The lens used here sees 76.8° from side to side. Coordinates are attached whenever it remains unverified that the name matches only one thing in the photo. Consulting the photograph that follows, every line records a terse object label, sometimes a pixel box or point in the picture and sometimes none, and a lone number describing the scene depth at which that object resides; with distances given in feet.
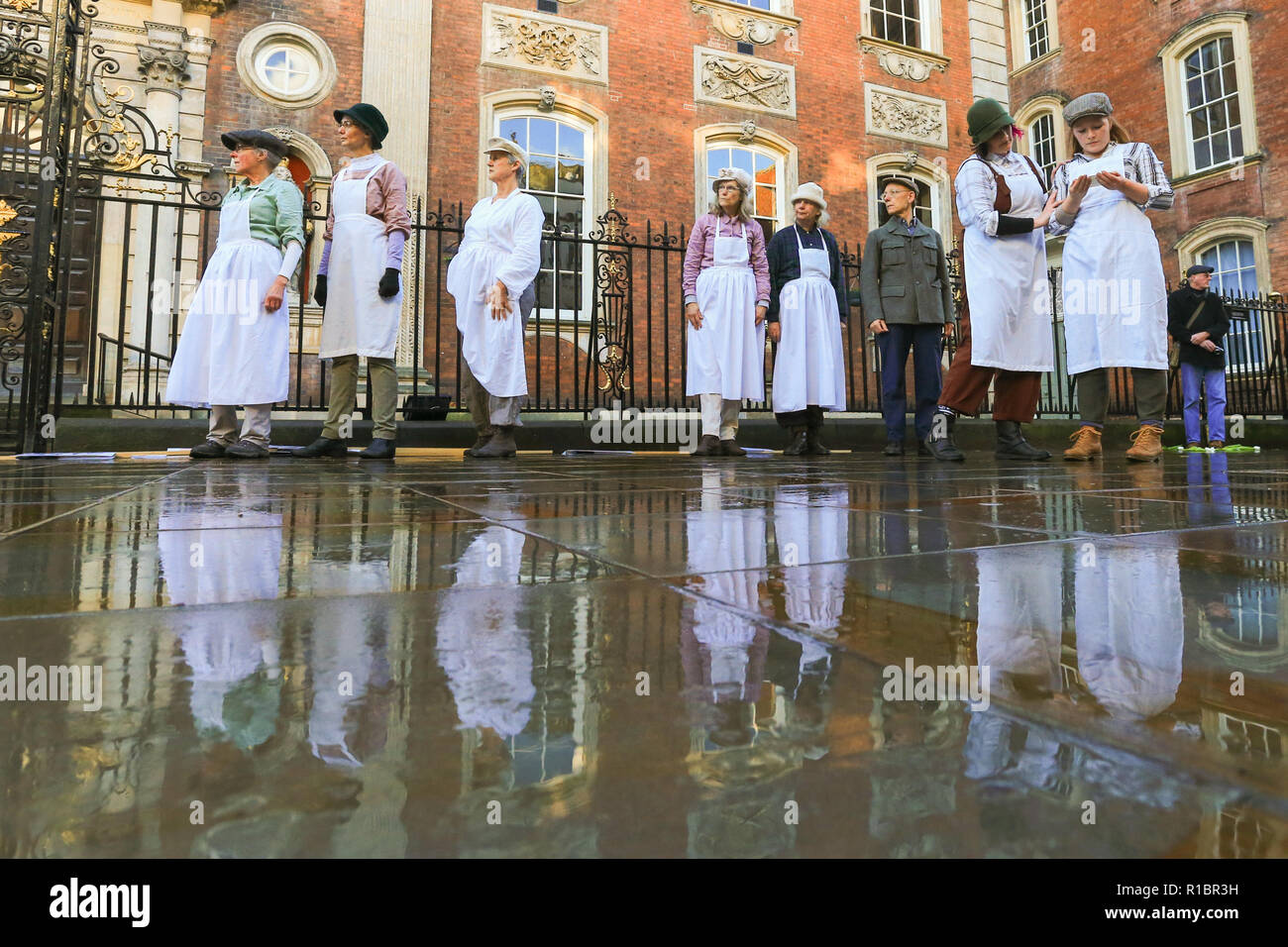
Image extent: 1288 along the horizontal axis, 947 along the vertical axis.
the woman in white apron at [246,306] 16.03
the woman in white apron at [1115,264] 15.53
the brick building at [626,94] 32.58
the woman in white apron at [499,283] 17.48
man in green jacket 18.84
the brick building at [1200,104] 46.16
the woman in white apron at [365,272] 16.67
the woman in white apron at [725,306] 19.62
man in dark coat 25.82
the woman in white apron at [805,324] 21.01
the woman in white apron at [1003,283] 16.51
